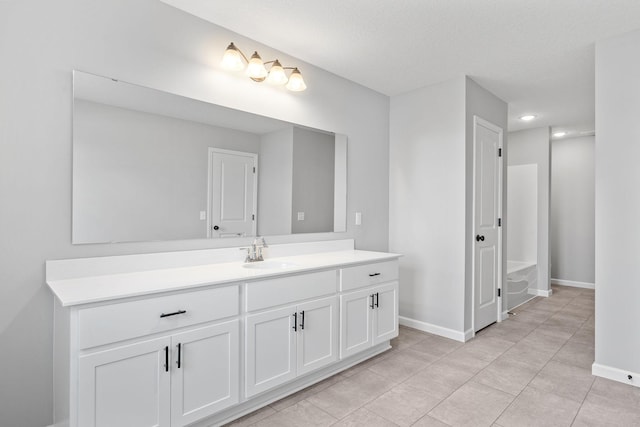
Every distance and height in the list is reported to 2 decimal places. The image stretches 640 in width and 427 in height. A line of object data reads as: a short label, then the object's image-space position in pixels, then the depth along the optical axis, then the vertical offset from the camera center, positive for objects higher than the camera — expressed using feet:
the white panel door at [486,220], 11.36 -0.14
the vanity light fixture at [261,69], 7.64 +3.40
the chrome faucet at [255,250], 8.30 -0.86
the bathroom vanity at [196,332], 4.83 -2.01
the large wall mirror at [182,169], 6.26 +0.96
